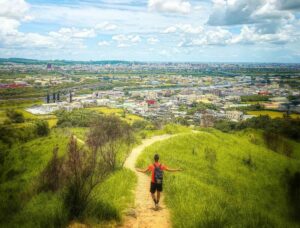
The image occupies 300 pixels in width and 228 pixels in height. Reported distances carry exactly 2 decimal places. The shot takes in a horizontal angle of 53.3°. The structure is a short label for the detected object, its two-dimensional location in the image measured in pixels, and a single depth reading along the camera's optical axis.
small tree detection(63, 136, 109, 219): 6.40
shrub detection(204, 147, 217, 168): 16.31
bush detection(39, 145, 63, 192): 9.24
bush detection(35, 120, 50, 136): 34.56
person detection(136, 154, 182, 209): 7.58
